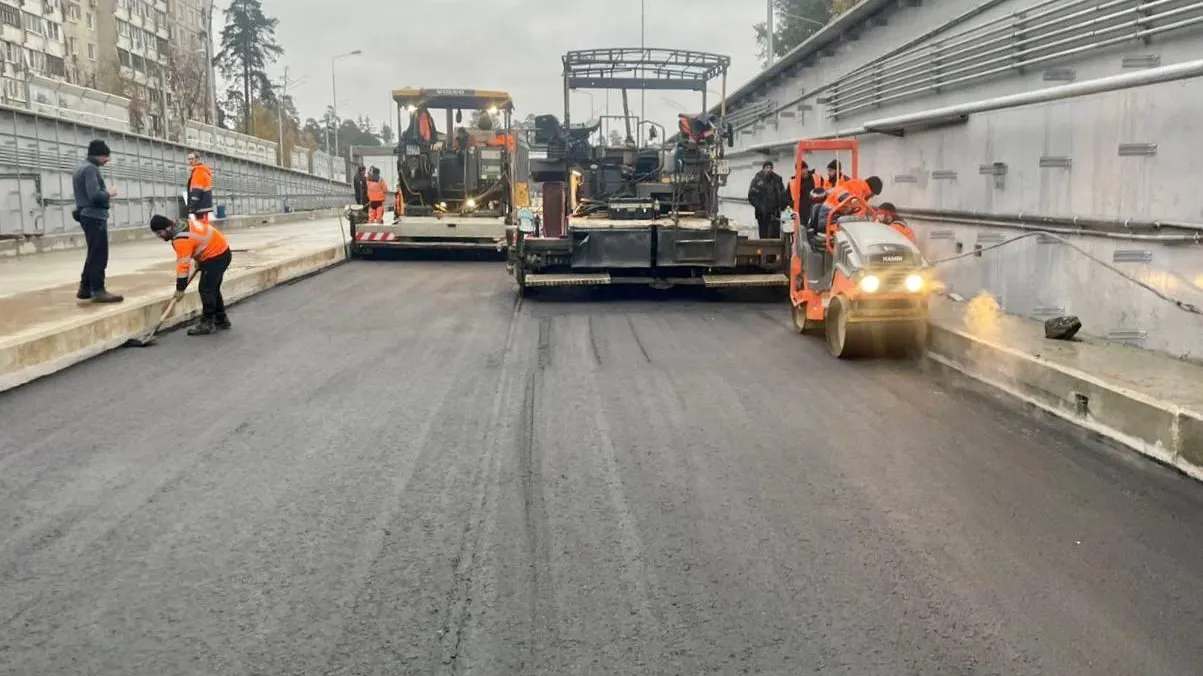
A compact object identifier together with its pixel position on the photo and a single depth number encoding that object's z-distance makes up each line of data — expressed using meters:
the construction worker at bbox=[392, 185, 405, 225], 21.52
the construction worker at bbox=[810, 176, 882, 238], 10.17
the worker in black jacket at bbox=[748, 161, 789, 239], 15.76
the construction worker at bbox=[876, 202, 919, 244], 9.86
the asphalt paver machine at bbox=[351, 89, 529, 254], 21.58
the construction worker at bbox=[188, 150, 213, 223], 13.84
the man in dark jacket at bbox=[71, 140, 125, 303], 10.91
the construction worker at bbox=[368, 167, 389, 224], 22.27
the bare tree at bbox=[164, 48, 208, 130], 48.47
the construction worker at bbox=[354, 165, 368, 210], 23.12
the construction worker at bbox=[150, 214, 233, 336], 10.34
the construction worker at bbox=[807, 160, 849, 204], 10.91
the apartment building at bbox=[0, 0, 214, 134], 48.38
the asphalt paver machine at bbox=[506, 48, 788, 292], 13.54
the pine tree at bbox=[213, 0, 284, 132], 84.69
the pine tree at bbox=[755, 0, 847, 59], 58.15
